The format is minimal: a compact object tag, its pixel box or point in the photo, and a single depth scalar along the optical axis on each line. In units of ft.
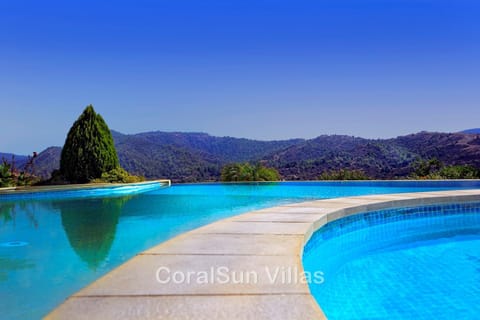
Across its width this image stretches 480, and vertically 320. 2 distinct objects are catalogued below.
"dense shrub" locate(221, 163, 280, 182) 50.08
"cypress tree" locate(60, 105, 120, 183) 45.42
